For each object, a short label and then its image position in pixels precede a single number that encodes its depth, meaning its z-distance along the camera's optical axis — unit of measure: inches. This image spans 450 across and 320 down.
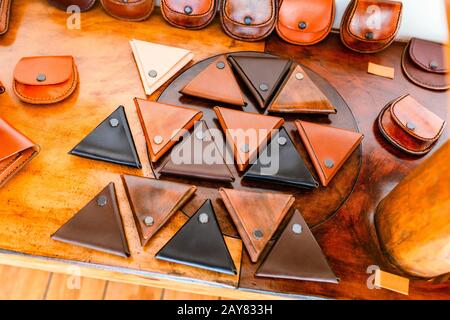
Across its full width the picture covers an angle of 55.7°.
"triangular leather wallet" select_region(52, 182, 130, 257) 42.8
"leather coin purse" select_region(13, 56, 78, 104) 50.4
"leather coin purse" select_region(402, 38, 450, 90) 56.8
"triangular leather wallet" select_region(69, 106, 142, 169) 47.8
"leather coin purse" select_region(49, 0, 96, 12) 57.4
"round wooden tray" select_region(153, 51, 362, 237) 46.8
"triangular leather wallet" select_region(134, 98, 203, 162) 47.8
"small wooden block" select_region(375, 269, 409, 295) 44.3
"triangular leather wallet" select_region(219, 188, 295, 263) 43.7
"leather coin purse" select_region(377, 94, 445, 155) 50.9
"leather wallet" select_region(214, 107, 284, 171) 47.8
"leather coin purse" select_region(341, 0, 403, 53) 55.4
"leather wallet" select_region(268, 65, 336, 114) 51.5
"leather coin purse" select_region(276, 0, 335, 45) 56.0
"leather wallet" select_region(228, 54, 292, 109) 52.4
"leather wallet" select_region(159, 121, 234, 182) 46.8
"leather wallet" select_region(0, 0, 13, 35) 54.9
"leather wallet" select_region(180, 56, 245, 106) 51.6
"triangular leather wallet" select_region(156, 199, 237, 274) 42.6
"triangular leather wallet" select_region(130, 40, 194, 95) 53.0
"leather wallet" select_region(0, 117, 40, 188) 45.4
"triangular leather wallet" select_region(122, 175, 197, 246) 43.7
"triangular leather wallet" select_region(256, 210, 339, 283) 42.6
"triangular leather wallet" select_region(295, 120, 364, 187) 48.0
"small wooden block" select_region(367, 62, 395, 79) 57.2
